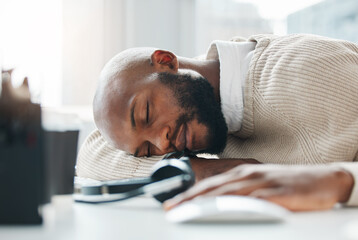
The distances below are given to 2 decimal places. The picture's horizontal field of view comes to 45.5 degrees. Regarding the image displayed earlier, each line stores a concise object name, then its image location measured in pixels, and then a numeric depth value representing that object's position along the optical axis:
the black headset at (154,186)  0.61
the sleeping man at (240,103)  0.99
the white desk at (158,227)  0.44
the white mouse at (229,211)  0.45
